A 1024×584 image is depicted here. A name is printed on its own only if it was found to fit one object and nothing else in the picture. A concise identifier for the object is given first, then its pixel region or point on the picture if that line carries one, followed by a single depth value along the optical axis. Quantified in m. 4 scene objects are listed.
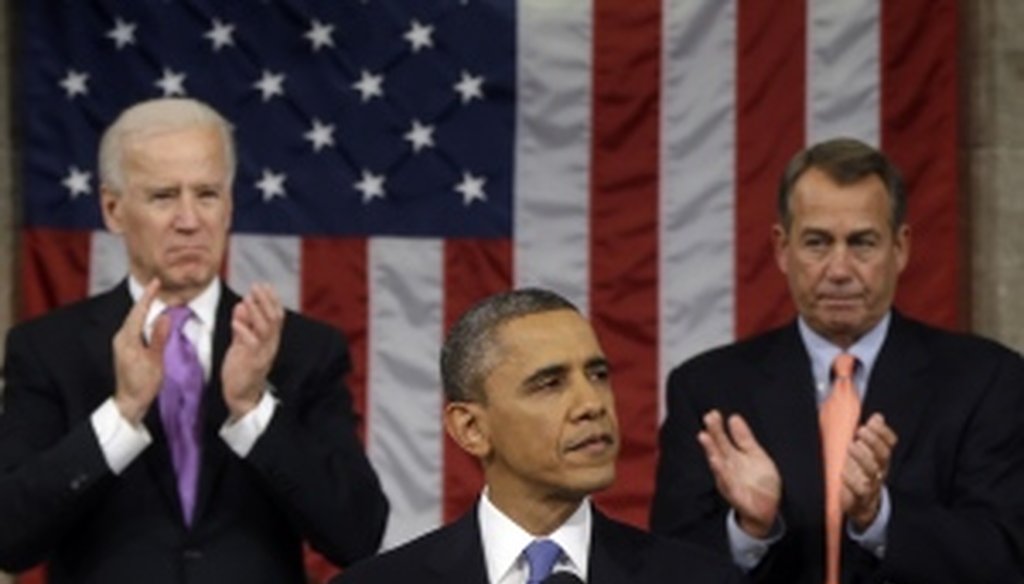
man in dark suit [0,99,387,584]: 10.01
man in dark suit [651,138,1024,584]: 9.95
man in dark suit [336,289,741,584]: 8.43
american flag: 13.95
